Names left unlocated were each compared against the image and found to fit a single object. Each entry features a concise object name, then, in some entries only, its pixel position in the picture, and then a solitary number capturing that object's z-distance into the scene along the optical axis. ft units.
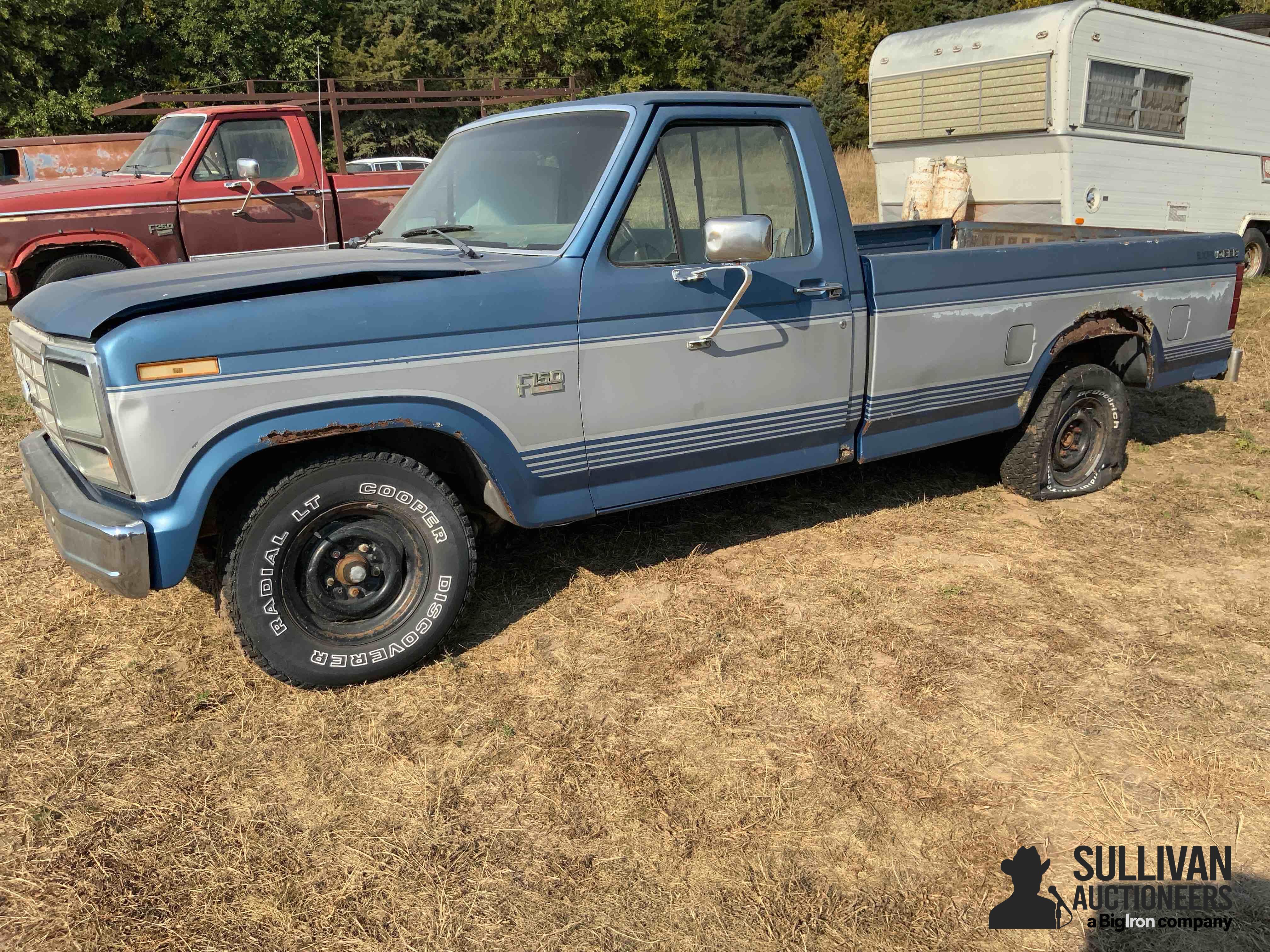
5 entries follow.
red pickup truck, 27.50
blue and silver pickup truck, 10.16
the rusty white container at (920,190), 38.75
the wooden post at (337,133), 36.88
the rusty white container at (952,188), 37.29
